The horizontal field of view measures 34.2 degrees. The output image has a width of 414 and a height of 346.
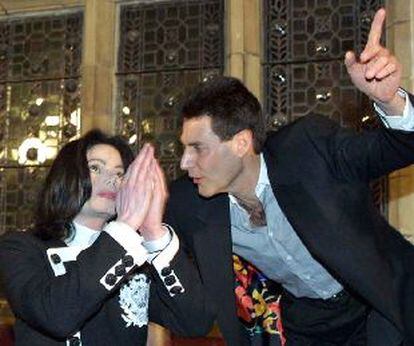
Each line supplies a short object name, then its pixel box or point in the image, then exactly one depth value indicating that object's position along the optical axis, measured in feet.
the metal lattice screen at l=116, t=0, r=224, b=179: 11.43
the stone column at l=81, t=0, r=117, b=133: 11.38
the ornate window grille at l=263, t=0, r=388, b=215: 10.80
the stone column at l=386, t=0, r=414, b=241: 9.89
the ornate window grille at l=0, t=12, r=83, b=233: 11.98
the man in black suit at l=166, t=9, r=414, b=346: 5.25
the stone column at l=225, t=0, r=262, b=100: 10.82
